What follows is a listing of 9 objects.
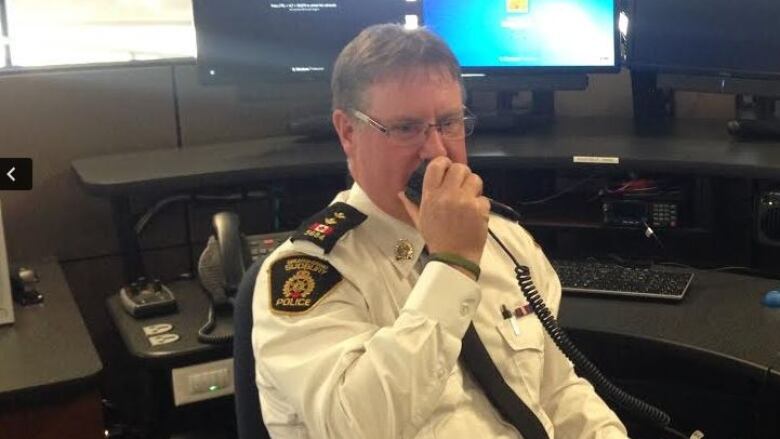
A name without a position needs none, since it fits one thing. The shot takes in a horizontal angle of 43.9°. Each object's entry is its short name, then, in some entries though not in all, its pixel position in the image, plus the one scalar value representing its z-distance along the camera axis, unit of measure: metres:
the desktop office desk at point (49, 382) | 1.56
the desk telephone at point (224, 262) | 1.87
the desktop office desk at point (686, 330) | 1.56
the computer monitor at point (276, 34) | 2.22
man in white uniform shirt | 1.13
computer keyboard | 1.82
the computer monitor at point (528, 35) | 2.27
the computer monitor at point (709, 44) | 2.03
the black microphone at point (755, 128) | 2.06
